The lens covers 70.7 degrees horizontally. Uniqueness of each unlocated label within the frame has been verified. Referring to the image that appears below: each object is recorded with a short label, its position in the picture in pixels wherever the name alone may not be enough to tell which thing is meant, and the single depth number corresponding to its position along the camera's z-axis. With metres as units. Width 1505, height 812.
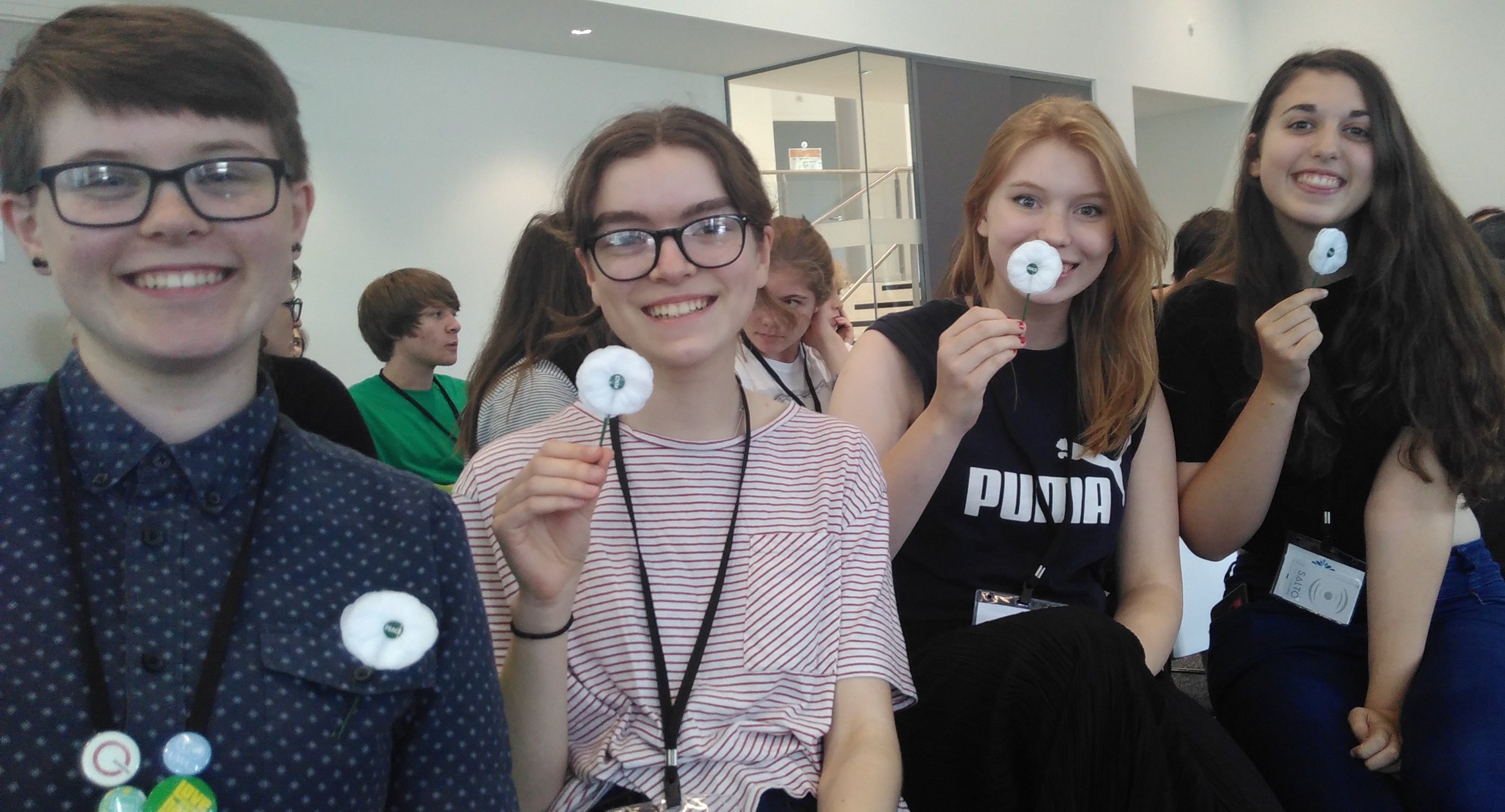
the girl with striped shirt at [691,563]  1.35
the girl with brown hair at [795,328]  3.02
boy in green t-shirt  3.84
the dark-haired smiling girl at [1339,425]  1.87
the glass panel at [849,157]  7.48
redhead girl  1.79
